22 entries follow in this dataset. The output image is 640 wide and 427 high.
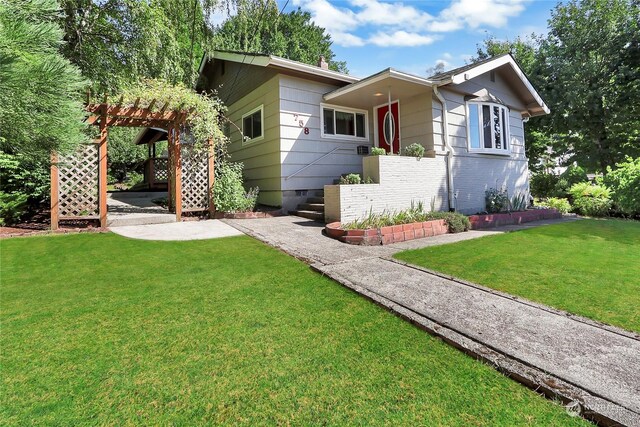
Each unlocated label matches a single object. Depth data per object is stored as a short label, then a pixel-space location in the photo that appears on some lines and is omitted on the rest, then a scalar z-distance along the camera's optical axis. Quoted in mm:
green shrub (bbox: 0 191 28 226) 6812
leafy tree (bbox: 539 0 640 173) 14820
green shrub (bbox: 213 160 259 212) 8539
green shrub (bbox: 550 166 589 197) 14914
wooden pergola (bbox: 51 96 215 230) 6914
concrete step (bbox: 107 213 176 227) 7458
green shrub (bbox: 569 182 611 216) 11051
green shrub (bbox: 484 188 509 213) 9883
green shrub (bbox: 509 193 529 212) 10758
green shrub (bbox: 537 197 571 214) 12055
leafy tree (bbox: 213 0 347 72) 11742
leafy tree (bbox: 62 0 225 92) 10398
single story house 8859
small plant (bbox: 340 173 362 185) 7168
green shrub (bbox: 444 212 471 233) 7215
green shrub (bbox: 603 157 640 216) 9445
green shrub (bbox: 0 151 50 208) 7137
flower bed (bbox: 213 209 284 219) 8328
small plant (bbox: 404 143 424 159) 8102
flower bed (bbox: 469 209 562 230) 8078
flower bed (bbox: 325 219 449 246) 5793
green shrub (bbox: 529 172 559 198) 16284
